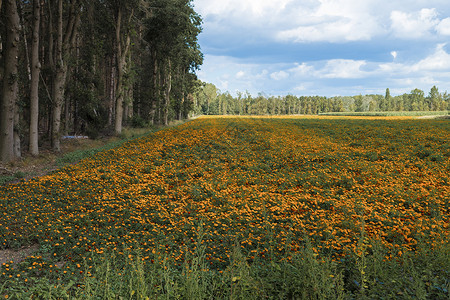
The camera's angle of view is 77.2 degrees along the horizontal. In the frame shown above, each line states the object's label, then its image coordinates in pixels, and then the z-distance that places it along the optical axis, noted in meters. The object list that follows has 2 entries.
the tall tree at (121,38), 23.32
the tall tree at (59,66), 15.79
